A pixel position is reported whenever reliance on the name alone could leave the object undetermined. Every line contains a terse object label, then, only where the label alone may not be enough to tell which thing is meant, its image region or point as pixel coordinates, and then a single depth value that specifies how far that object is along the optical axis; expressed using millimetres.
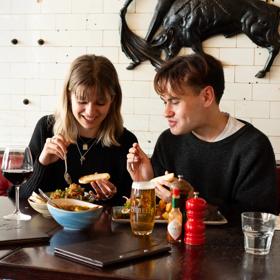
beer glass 1747
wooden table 1481
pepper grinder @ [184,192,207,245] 1687
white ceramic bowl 1927
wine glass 1893
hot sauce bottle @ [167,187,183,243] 1712
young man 2203
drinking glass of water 1638
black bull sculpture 3272
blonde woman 2432
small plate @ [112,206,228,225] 1866
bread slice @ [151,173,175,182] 1904
